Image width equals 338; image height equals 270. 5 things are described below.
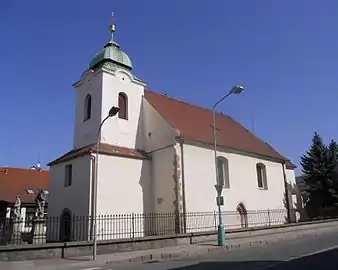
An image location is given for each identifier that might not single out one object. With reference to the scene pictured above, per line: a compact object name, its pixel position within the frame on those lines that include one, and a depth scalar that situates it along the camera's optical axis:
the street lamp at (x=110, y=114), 13.64
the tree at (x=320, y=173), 34.34
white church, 22.48
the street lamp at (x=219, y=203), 16.83
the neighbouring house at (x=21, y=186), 36.81
